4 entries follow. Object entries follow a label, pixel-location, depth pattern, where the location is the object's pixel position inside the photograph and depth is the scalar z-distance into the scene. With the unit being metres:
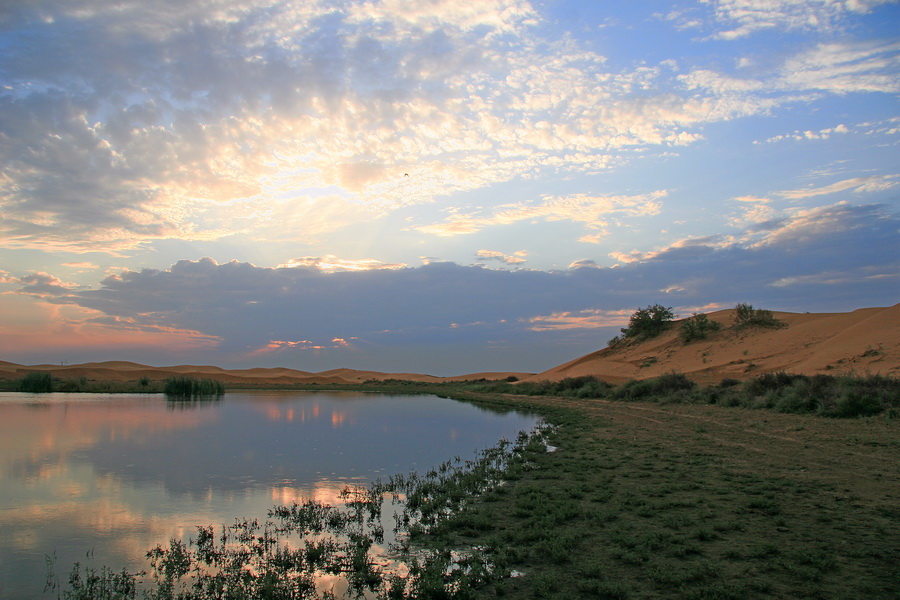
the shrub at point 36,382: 40.31
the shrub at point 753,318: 38.81
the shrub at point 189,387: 42.59
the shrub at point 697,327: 42.17
